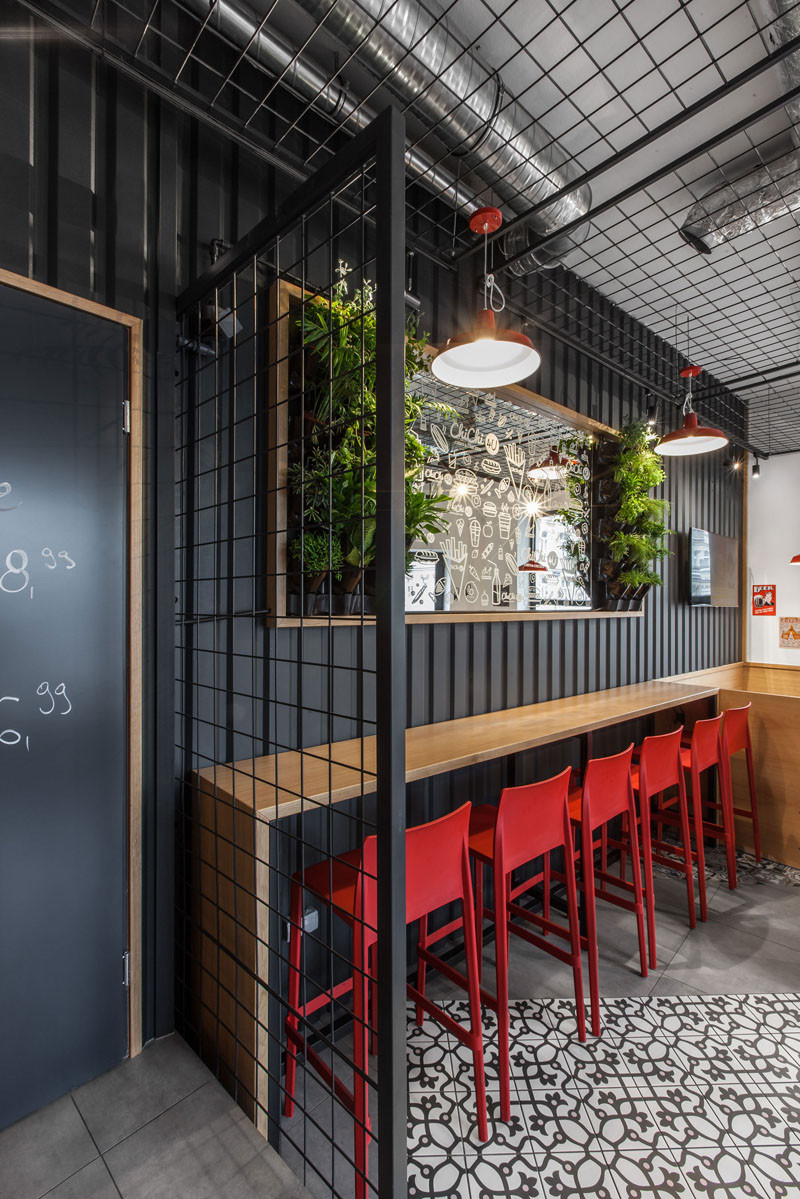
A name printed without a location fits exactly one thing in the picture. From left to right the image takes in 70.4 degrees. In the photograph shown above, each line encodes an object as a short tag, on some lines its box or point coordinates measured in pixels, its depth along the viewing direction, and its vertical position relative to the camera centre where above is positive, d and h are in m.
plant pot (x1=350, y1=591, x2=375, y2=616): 1.96 -0.02
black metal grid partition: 1.49 -0.20
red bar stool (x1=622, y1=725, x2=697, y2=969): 2.54 -0.86
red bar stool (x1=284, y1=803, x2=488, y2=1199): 1.47 -0.86
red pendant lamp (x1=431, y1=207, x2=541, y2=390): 1.85 +0.87
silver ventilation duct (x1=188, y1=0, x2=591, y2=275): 1.71 +1.76
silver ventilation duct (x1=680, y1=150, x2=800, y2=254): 2.51 +1.85
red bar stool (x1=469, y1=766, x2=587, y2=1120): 1.79 -0.88
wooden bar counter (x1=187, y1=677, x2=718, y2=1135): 1.48 -0.82
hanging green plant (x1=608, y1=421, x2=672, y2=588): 3.59 +0.57
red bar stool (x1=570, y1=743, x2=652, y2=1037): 2.09 -0.88
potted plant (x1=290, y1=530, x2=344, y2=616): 1.91 +0.13
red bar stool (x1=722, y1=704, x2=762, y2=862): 3.39 -0.86
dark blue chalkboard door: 1.42 -0.27
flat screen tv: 4.88 +0.29
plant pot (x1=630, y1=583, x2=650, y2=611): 3.79 +0.03
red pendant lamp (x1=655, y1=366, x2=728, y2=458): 3.14 +0.91
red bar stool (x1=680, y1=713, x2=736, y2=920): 2.90 -0.90
